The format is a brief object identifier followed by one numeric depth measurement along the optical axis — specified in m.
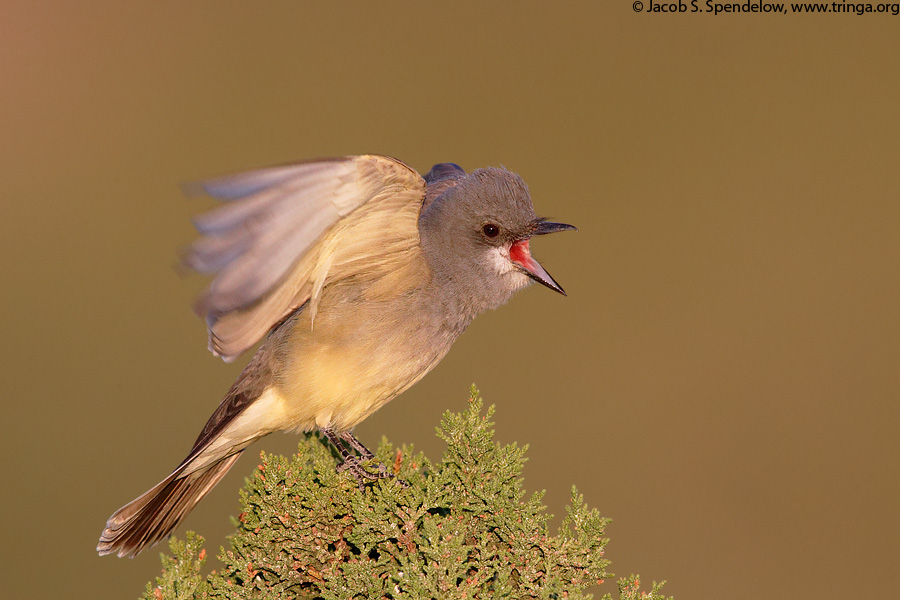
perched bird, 7.58
